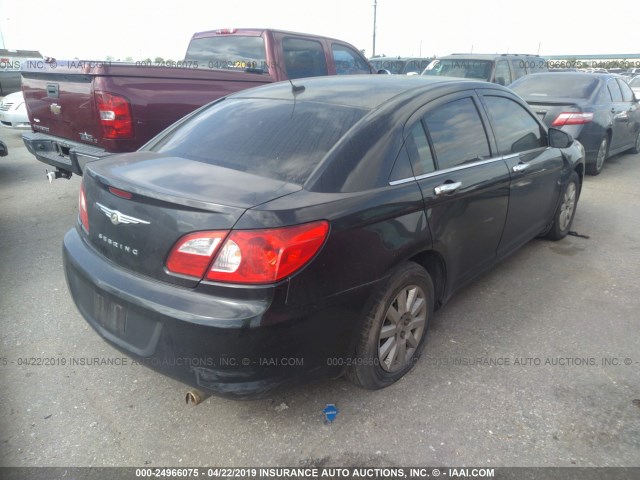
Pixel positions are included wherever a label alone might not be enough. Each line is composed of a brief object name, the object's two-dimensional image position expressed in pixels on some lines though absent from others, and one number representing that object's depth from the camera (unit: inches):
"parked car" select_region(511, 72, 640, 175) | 279.7
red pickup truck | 174.1
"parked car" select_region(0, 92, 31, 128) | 377.7
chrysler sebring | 78.6
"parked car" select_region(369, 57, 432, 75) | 659.4
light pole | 1186.5
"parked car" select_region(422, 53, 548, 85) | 439.8
